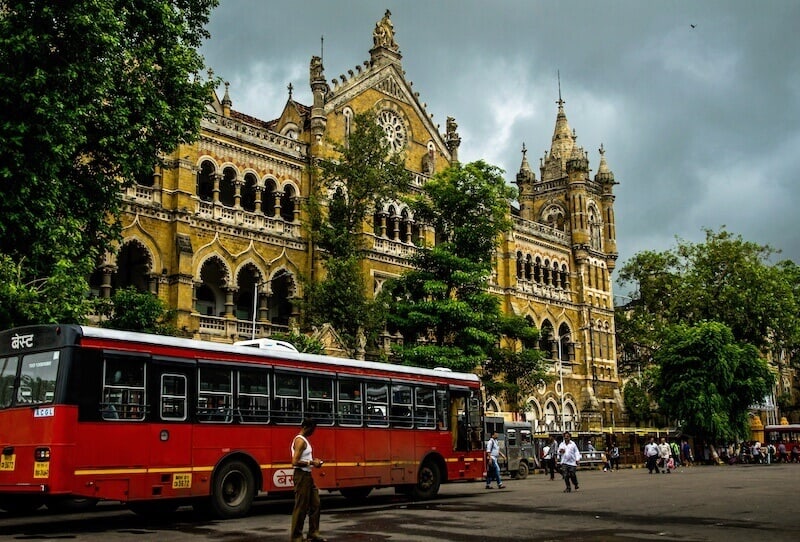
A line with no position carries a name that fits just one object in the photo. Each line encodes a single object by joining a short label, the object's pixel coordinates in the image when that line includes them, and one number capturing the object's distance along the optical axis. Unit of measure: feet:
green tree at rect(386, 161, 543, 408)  102.47
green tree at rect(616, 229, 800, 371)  169.58
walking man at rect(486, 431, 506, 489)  75.77
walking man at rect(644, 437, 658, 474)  105.09
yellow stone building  101.65
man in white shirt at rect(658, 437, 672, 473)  110.22
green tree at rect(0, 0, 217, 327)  56.59
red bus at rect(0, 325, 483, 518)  39.78
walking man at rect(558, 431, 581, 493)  67.56
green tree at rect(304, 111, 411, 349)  96.89
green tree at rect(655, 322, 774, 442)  143.23
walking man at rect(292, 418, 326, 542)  34.40
